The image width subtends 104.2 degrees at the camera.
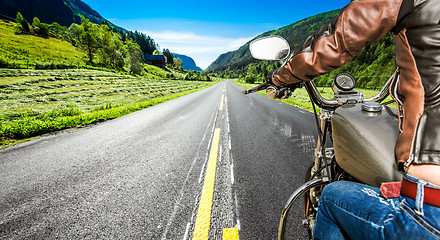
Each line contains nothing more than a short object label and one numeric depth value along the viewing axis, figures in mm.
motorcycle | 900
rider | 615
